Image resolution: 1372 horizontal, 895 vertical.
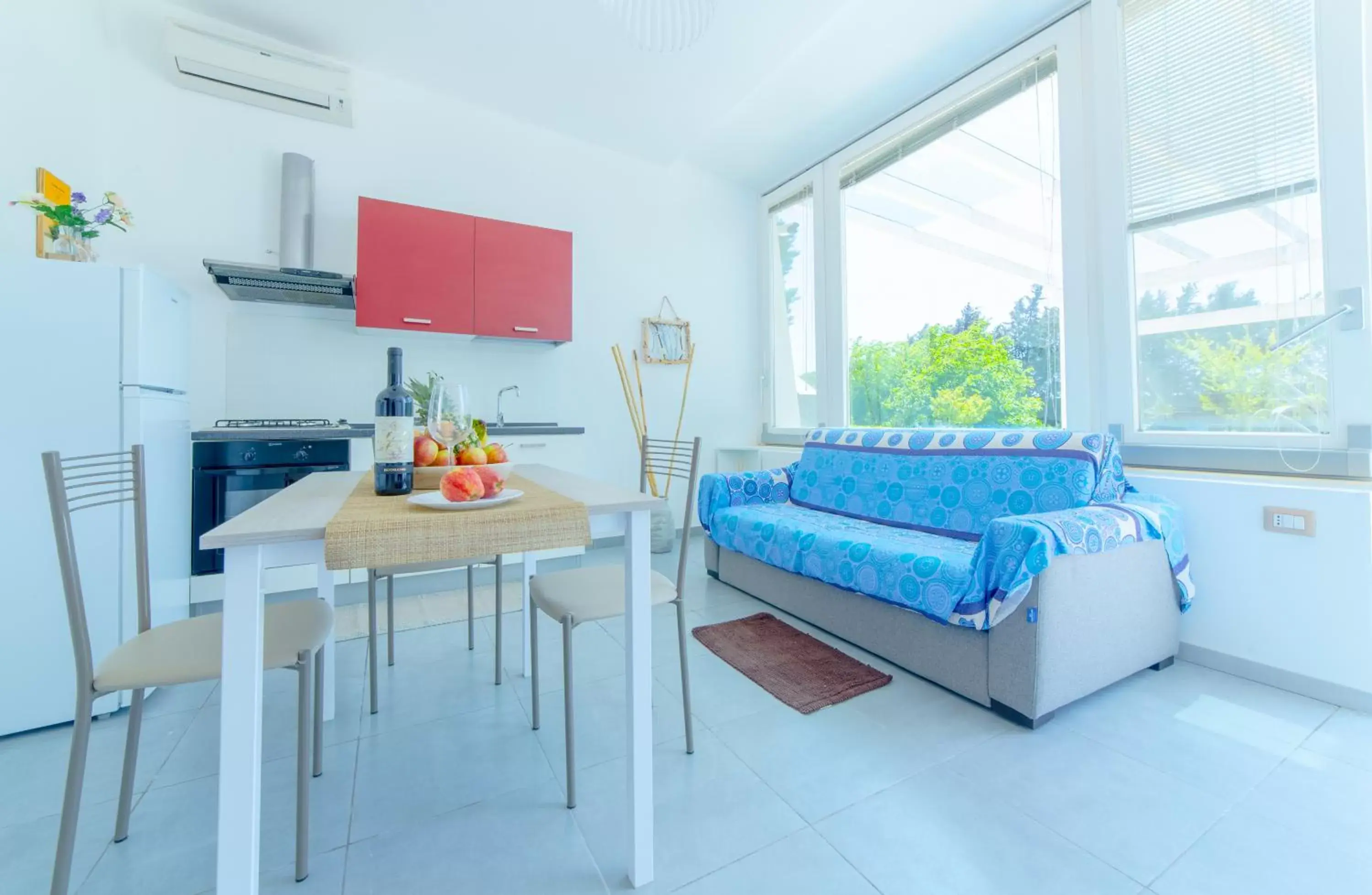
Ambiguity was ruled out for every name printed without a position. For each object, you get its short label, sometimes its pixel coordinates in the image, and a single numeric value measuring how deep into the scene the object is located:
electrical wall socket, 1.82
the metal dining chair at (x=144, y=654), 1.01
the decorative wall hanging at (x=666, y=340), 4.20
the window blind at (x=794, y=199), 4.25
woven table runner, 0.86
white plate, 1.04
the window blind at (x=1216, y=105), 1.96
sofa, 1.66
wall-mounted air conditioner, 2.68
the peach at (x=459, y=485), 1.04
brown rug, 1.91
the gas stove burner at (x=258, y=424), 2.72
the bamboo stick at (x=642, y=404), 4.12
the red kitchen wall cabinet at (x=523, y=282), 3.27
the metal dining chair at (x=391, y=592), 1.77
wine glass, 1.38
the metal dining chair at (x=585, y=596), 1.34
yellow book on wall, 1.93
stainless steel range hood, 2.76
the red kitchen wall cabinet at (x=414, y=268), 2.94
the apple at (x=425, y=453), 1.45
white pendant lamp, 1.96
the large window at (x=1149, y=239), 1.89
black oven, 2.51
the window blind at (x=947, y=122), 2.77
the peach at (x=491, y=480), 1.11
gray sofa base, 1.63
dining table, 0.84
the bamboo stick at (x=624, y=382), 4.05
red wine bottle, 1.22
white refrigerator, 1.61
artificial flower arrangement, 1.85
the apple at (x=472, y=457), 1.43
